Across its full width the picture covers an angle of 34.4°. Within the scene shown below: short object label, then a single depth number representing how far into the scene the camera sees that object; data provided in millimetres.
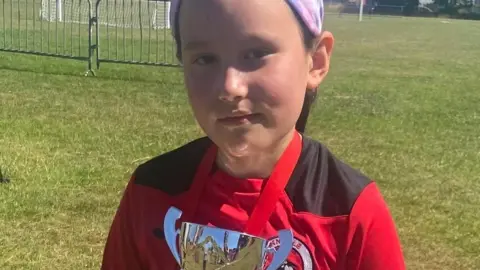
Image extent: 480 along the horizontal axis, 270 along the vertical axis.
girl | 1421
